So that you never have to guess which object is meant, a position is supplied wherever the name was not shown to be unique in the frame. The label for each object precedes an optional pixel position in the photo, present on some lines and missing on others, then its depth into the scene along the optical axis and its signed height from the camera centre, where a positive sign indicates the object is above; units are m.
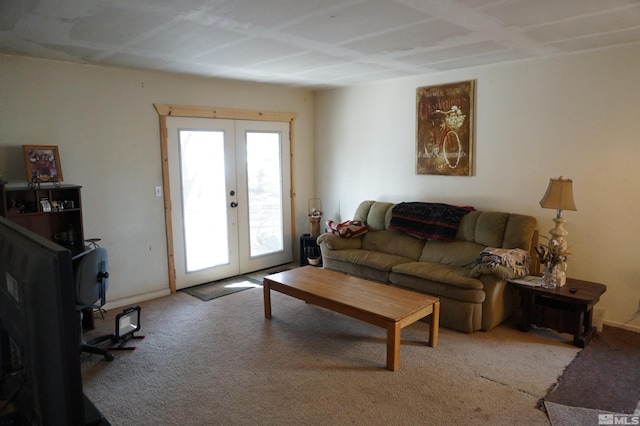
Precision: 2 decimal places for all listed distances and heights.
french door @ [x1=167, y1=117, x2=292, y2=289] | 4.84 -0.38
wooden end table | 3.38 -1.20
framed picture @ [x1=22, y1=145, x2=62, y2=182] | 3.63 +0.04
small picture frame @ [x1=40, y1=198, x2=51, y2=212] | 3.67 -0.32
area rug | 2.66 -1.49
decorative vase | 3.57 -0.98
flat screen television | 0.65 -0.25
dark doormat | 4.77 -1.41
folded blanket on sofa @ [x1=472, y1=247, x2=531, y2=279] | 3.60 -0.85
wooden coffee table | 3.07 -1.08
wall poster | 4.51 +0.35
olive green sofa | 3.64 -0.99
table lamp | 3.53 -0.34
